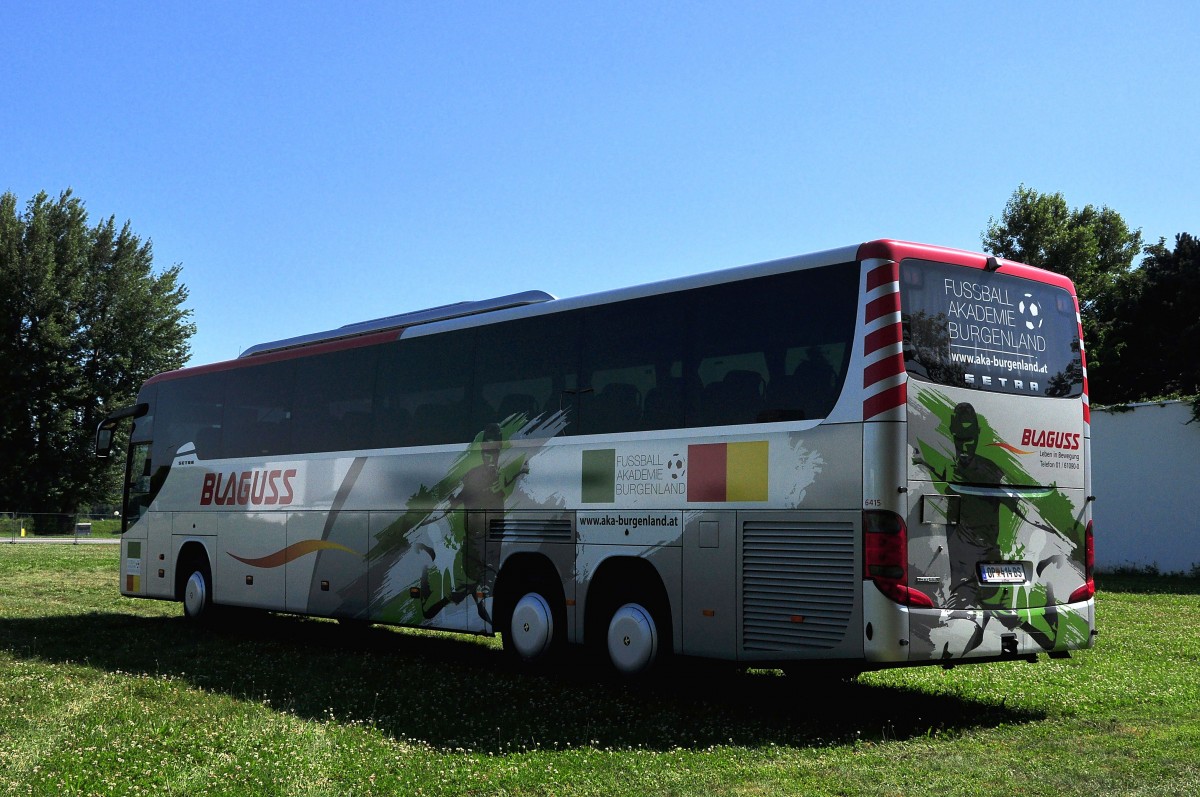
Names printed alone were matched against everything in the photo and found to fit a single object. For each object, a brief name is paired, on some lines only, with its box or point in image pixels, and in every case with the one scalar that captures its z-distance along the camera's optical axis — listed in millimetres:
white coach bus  9258
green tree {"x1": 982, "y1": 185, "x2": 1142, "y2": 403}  58656
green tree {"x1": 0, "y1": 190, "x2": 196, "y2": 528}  59469
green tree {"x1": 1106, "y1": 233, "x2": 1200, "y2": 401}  43750
